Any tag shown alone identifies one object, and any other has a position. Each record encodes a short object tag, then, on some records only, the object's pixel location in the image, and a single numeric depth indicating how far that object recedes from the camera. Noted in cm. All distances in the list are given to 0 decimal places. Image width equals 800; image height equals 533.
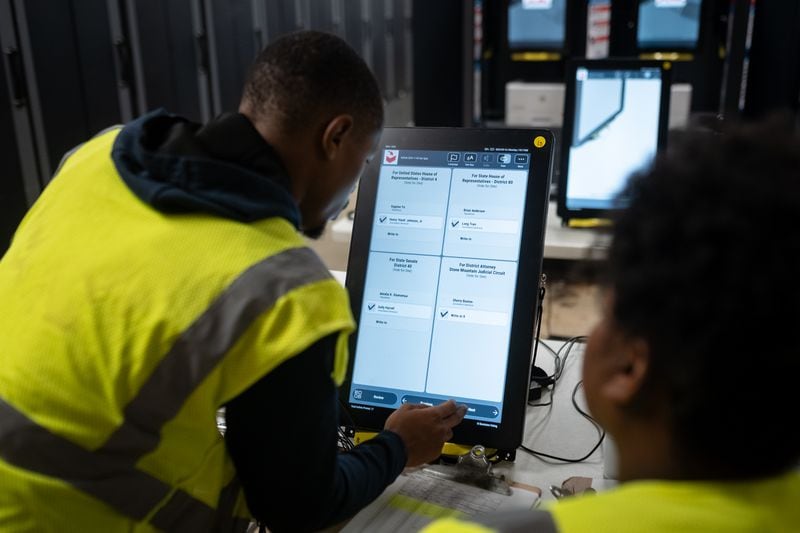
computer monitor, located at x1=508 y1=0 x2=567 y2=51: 399
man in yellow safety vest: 72
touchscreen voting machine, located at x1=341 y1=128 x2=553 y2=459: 105
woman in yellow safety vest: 44
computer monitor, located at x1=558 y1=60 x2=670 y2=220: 208
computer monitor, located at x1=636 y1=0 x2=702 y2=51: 391
